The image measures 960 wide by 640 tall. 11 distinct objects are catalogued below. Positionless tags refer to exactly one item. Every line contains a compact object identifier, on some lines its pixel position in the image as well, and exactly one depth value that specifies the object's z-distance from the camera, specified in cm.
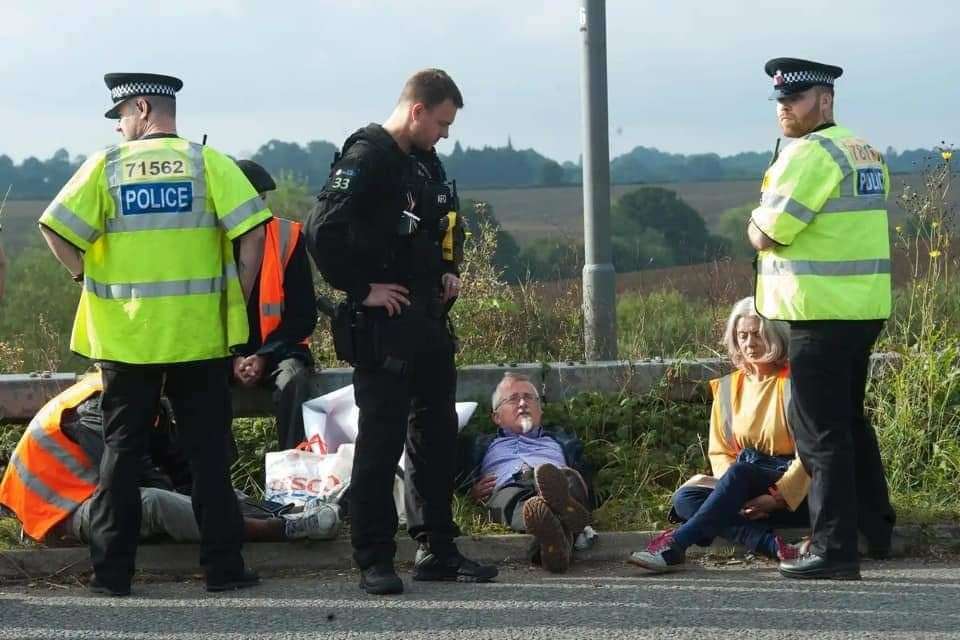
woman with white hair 1209
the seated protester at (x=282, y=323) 1423
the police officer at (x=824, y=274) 1142
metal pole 1689
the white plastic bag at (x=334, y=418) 1382
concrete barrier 1499
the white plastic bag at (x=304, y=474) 1314
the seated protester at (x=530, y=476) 1187
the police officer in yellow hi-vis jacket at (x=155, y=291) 1114
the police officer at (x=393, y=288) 1106
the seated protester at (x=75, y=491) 1211
